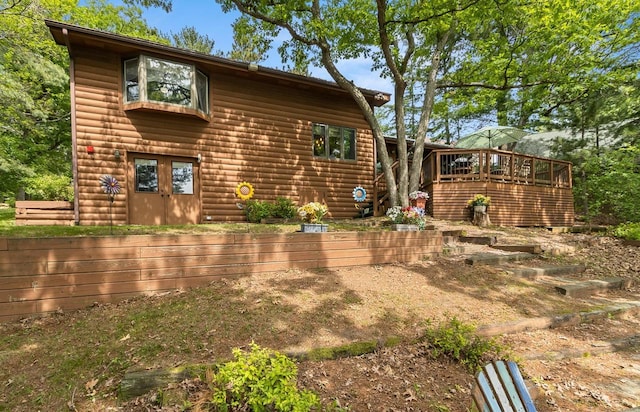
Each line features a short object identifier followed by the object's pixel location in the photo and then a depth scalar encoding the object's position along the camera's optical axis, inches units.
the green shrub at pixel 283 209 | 368.8
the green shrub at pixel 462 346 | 121.5
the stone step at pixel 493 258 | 239.8
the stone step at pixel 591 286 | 203.2
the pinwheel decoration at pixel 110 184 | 198.4
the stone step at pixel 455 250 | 263.1
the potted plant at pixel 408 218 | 262.5
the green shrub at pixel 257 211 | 358.0
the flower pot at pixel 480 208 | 394.3
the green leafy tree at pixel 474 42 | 356.8
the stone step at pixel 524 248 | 282.7
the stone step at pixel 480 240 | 305.5
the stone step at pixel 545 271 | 227.9
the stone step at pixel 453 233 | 327.3
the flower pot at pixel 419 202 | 319.0
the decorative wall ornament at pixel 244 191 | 226.5
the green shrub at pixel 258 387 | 84.0
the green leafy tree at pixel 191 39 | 869.2
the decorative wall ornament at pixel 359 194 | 282.4
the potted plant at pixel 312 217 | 219.1
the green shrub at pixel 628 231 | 317.1
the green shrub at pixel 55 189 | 361.7
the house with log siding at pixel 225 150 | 313.0
